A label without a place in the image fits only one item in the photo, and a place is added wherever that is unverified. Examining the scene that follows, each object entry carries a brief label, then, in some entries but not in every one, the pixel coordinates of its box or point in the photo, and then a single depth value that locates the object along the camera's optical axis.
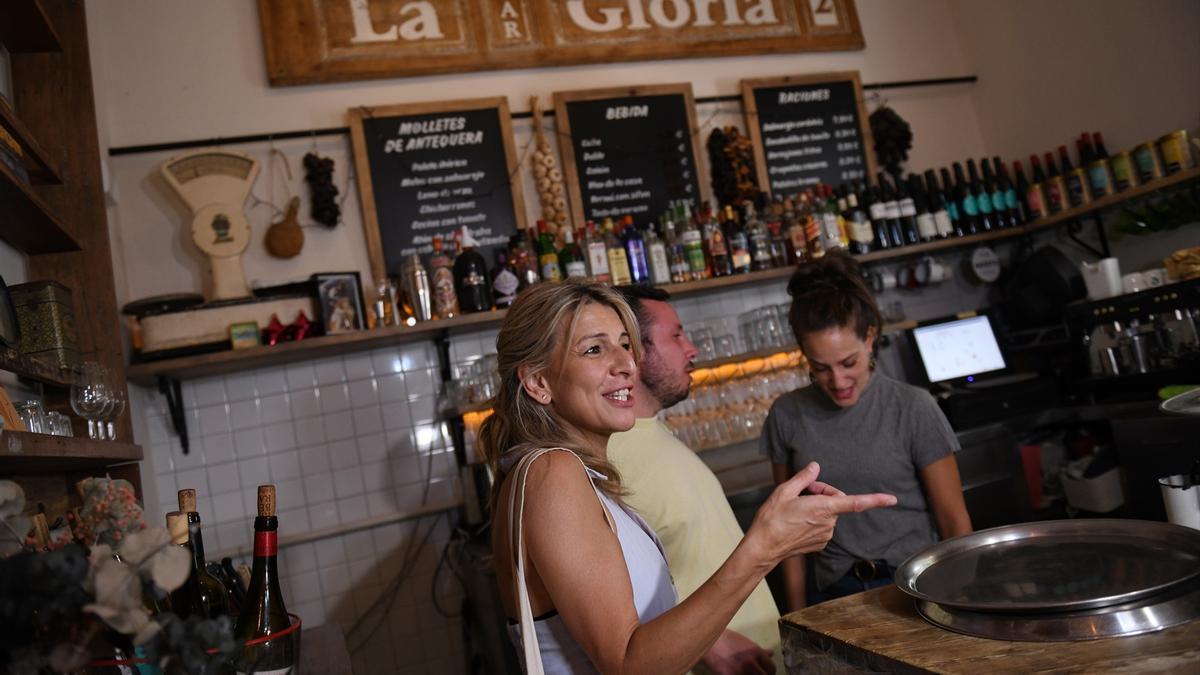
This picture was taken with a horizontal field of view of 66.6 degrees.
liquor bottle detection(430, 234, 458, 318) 3.59
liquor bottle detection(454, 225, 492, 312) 3.62
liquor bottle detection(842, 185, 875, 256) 4.20
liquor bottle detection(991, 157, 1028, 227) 4.45
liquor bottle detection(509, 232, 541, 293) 3.75
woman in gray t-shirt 2.29
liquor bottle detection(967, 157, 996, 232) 4.43
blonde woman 1.35
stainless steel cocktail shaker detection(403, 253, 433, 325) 3.60
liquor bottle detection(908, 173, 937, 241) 4.32
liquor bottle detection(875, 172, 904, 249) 4.29
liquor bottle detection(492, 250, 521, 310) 3.68
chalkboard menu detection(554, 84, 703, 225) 4.14
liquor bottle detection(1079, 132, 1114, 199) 3.95
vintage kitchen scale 3.34
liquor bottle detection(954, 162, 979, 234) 4.42
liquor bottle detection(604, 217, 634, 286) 3.83
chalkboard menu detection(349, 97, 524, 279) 3.85
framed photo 3.48
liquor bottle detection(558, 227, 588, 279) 3.75
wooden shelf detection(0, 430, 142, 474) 1.22
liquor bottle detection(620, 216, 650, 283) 3.88
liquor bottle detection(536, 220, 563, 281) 3.73
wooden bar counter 0.96
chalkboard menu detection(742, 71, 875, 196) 4.46
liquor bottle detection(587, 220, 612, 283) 3.80
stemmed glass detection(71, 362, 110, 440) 1.94
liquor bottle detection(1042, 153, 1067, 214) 4.22
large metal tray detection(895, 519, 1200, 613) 1.09
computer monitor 4.18
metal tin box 2.00
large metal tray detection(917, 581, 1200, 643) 1.03
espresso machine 3.42
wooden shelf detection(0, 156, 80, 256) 1.67
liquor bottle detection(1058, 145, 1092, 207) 4.08
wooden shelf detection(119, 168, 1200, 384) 3.33
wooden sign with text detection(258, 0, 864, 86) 3.87
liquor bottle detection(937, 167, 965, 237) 4.43
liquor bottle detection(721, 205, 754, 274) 4.01
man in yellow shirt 1.93
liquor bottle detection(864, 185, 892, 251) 4.27
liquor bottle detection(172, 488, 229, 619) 1.49
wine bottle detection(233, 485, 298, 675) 1.29
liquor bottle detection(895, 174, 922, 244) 4.30
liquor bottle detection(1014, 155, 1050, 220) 4.34
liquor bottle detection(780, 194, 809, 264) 4.11
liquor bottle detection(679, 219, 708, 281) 3.95
